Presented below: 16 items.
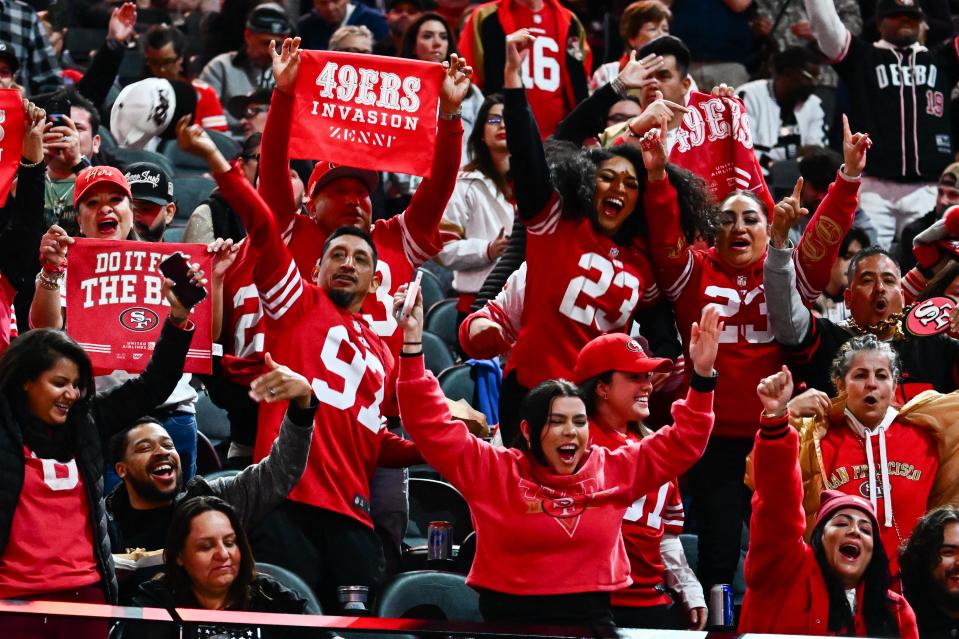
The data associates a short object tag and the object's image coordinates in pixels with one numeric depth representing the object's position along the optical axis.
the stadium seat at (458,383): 14.37
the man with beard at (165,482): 10.79
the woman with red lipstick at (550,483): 9.87
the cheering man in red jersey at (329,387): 11.30
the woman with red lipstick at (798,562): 10.18
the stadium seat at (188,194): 17.23
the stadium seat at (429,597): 10.47
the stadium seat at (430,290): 17.33
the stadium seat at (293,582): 10.27
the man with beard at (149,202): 13.87
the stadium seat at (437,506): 12.88
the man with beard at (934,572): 10.80
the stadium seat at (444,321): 16.39
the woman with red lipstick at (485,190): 16.67
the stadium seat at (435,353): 15.30
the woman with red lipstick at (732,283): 12.47
